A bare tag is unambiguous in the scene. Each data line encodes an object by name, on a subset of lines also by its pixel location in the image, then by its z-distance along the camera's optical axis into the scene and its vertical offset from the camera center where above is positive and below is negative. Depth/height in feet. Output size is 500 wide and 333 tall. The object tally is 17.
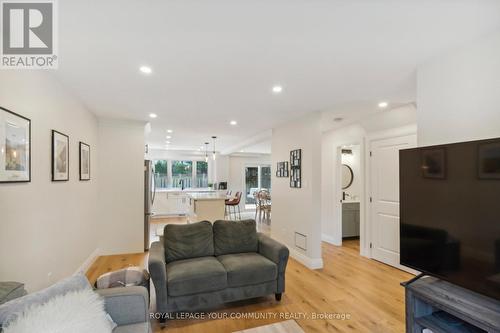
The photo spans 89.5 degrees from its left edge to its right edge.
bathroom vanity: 18.54 -3.61
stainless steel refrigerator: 15.90 -1.81
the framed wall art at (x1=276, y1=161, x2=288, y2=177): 15.79 +0.04
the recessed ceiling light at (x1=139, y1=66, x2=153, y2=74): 7.64 +3.12
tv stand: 4.56 -2.69
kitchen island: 17.12 -2.60
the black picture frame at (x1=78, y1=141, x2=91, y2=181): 11.43 +0.47
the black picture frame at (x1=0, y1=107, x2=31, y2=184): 6.23 +0.39
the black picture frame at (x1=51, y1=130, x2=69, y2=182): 8.61 +0.30
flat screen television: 4.70 -0.93
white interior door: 12.85 -1.46
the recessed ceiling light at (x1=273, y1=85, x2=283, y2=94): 9.36 +3.06
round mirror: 20.22 -0.54
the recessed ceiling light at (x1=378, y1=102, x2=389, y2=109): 11.37 +2.98
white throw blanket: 3.72 -2.32
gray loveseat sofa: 7.93 -3.34
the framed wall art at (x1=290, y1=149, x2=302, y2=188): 14.11 +0.09
